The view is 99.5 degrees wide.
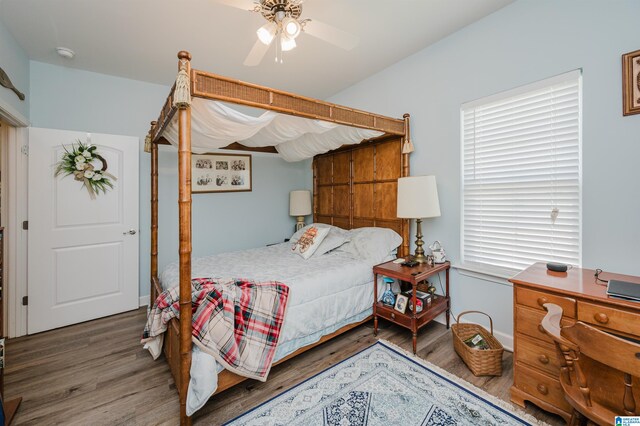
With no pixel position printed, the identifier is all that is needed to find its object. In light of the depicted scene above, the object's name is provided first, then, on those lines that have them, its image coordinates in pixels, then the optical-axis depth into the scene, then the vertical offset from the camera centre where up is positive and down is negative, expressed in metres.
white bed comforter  1.61 -0.65
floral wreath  2.91 +0.47
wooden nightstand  2.28 -0.87
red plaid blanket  1.67 -0.72
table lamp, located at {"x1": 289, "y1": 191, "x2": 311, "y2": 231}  4.20 +0.13
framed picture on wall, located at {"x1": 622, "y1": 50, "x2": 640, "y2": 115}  1.66 +0.80
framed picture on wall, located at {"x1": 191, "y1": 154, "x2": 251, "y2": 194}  3.69 +0.55
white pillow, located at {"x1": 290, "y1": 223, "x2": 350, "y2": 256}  3.03 -0.33
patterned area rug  1.61 -1.22
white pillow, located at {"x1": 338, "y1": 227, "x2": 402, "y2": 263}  2.81 -0.35
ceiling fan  1.72 +1.27
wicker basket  1.96 -1.07
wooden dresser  1.36 -0.56
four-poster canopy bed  1.57 +0.48
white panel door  2.80 -0.30
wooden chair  0.95 -0.68
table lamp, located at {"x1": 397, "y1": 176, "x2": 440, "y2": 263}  2.48 +0.13
